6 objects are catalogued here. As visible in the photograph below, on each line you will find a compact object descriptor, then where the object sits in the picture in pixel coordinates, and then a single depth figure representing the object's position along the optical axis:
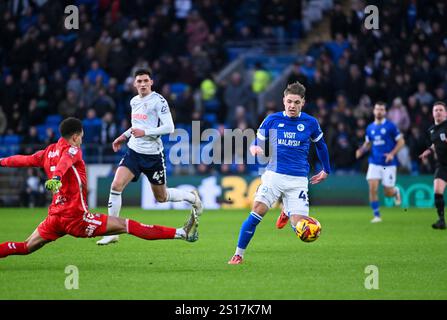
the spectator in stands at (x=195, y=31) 27.78
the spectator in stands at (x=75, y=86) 25.95
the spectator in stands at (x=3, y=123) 26.28
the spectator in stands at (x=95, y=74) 26.35
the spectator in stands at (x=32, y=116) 26.30
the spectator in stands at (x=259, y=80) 26.14
